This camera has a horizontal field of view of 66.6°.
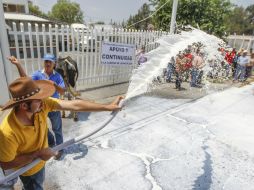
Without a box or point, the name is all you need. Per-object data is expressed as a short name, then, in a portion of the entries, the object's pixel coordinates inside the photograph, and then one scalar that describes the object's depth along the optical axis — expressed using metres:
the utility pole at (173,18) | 8.00
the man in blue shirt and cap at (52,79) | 3.19
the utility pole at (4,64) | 4.33
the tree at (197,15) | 11.54
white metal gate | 5.45
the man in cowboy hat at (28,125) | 1.57
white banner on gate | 6.31
